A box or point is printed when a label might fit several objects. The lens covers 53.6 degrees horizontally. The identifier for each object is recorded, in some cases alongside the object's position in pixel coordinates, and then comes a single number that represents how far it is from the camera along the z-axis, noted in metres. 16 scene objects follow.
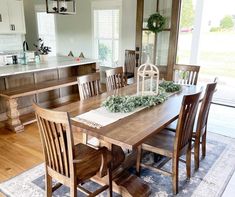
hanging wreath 4.69
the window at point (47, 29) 7.43
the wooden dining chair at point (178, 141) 1.99
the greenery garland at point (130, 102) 2.16
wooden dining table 1.71
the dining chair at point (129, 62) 5.29
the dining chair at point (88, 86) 2.64
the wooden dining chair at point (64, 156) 1.57
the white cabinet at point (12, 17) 6.10
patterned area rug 2.21
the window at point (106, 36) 5.89
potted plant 4.66
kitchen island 3.53
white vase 4.65
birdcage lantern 2.44
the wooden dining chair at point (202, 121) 2.31
